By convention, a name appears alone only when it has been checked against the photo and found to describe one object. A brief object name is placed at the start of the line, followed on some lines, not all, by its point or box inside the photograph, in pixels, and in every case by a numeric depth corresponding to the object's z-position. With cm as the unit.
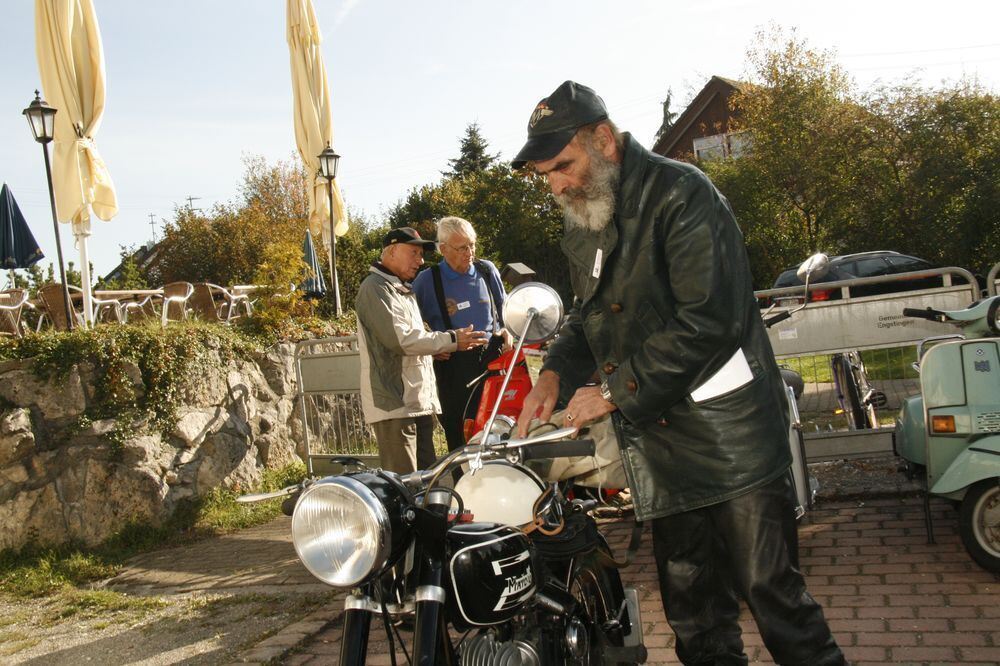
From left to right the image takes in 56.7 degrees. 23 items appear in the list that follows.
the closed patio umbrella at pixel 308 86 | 1245
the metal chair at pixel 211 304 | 1380
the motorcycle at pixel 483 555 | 183
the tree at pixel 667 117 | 5867
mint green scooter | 429
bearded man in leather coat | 236
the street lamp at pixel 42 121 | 933
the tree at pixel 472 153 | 4997
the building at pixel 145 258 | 3322
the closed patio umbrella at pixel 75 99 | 883
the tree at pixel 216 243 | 3006
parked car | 1767
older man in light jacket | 538
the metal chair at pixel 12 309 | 1036
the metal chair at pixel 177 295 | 1307
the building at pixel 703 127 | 3738
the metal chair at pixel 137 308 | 1362
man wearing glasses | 605
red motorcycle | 496
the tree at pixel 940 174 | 2042
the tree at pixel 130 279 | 2380
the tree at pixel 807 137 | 2372
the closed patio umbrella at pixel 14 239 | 1331
